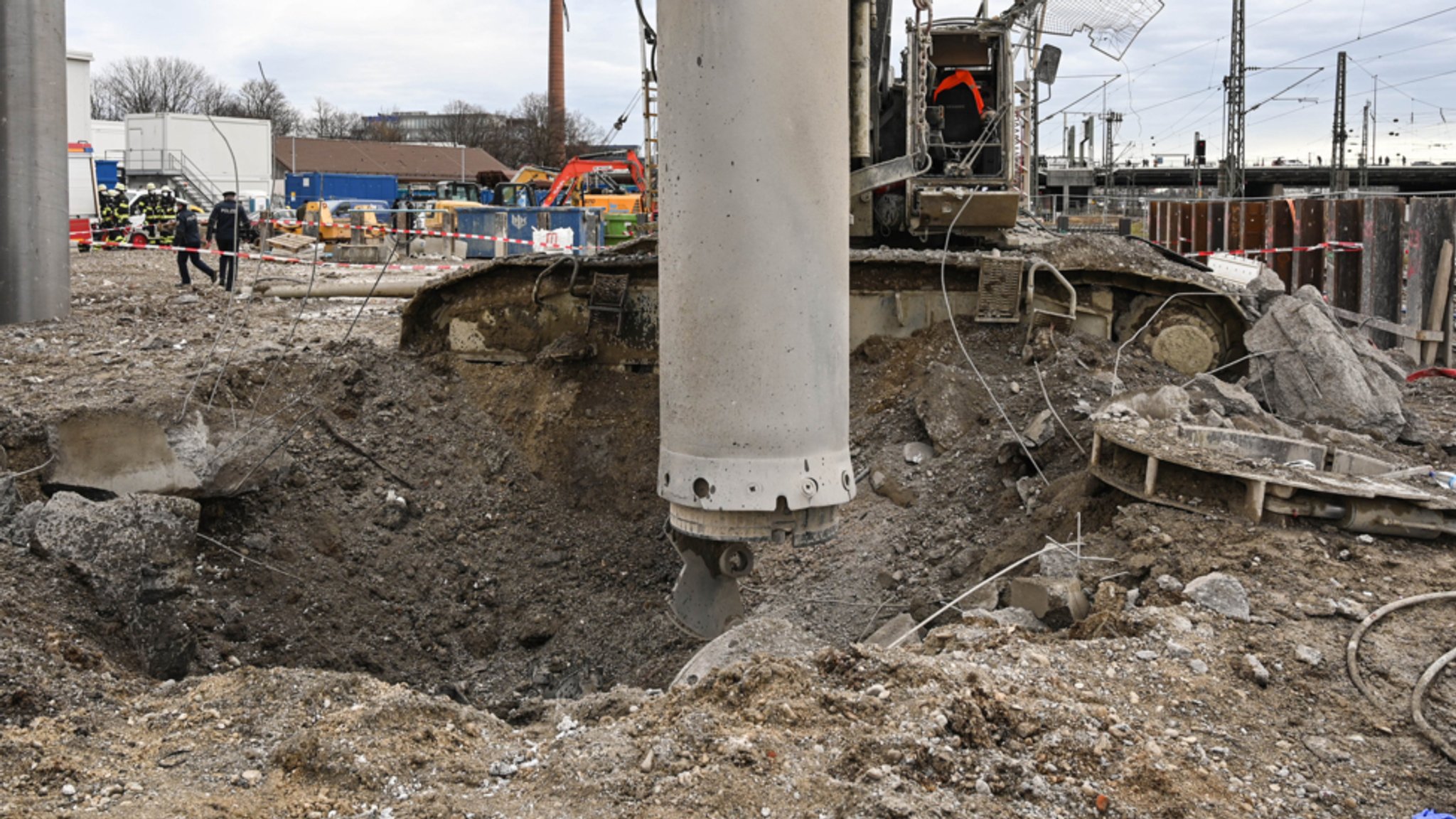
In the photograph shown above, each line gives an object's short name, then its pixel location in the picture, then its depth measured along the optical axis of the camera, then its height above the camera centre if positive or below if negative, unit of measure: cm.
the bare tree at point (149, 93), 6525 +1098
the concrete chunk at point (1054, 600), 505 -120
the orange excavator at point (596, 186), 2762 +267
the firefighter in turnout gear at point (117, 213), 2602 +188
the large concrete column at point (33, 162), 1248 +141
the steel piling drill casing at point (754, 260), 523 +18
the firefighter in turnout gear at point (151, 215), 2498 +173
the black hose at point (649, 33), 703 +157
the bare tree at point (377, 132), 8094 +1108
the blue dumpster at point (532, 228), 2450 +150
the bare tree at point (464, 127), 8456 +1218
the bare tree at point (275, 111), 5231 +991
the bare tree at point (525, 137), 7512 +1047
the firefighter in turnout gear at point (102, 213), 2559 +195
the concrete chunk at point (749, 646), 528 -145
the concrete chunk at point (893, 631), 578 -152
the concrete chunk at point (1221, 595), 469 -110
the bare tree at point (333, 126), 8012 +1138
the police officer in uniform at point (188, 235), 1661 +90
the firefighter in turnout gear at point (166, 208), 2512 +189
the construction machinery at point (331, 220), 2733 +190
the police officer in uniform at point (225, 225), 1669 +103
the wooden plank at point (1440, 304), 1252 +0
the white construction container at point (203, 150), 3158 +411
